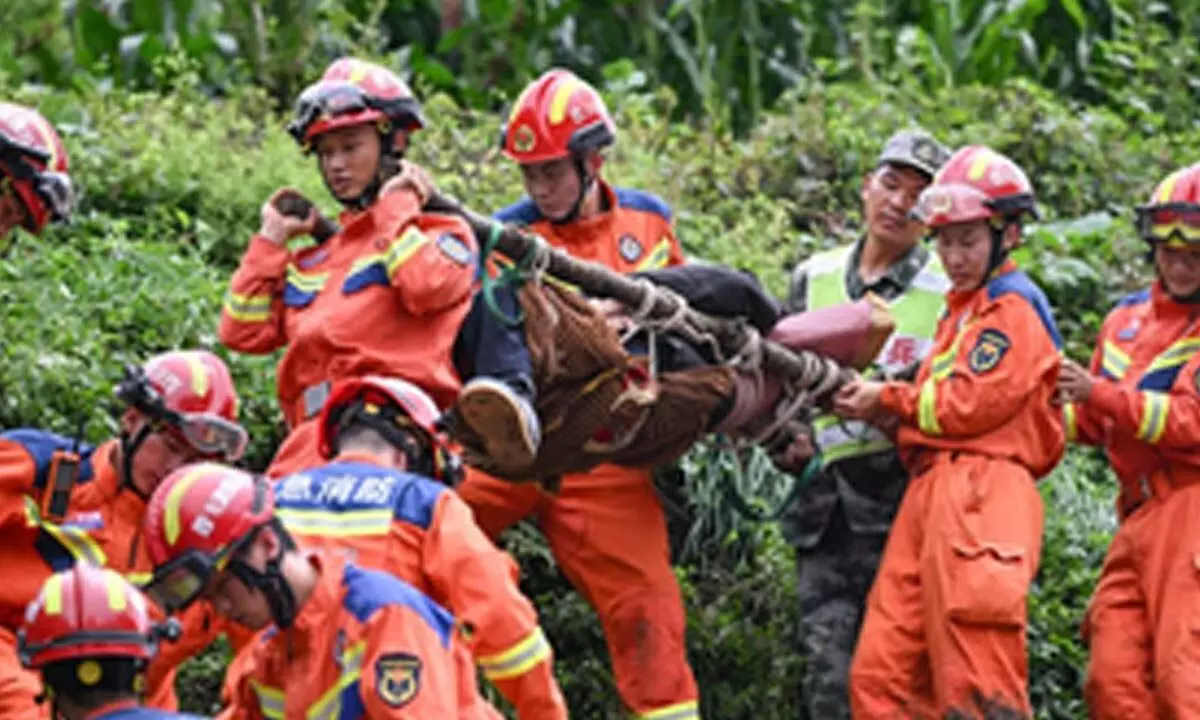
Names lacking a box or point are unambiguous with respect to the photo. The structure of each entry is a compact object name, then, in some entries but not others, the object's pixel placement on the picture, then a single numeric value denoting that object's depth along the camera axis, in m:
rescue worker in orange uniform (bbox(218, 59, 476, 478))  17.48
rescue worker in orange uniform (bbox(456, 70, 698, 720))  19.06
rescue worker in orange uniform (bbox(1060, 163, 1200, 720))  18.73
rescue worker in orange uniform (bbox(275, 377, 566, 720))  14.49
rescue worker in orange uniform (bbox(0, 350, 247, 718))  15.99
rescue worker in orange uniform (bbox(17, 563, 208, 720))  12.50
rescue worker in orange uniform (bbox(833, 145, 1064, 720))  18.52
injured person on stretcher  17.91
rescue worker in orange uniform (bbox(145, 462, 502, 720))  13.40
